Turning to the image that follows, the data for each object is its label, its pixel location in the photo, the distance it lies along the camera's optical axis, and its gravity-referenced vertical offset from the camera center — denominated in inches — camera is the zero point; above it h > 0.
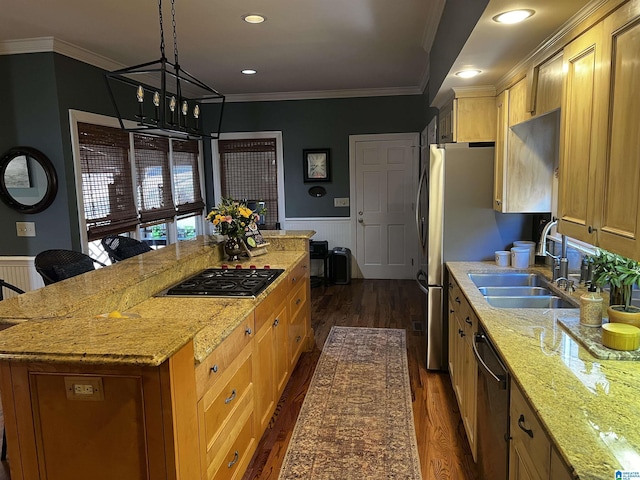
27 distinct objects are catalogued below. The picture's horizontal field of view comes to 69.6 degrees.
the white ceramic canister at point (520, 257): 118.0 -20.5
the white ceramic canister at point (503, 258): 122.2 -21.4
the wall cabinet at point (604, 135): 53.8 +5.3
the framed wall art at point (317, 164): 253.0 +9.6
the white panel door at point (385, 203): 248.5 -12.7
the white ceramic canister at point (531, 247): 120.6 -18.5
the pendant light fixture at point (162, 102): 90.1 +33.4
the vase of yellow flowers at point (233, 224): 131.1 -11.4
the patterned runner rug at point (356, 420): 93.0 -57.3
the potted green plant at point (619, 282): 65.8 -15.8
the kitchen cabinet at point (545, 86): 79.4 +16.6
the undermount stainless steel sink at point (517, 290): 97.6 -26.1
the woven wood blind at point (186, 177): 229.9 +4.2
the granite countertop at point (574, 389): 41.4 -24.6
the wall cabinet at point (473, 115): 126.6 +17.2
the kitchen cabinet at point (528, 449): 45.7 -30.1
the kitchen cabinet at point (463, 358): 89.9 -40.1
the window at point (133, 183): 165.2 +1.3
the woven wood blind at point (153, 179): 196.7 +3.2
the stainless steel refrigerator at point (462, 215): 127.4 -10.2
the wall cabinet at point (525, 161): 112.8 +3.7
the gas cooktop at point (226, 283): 96.6 -22.3
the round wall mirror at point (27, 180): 153.7 +3.1
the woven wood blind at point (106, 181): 164.9 +2.4
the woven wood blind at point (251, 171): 257.8 +7.0
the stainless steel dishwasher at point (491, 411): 65.1 -36.2
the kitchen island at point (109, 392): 51.6 -24.2
